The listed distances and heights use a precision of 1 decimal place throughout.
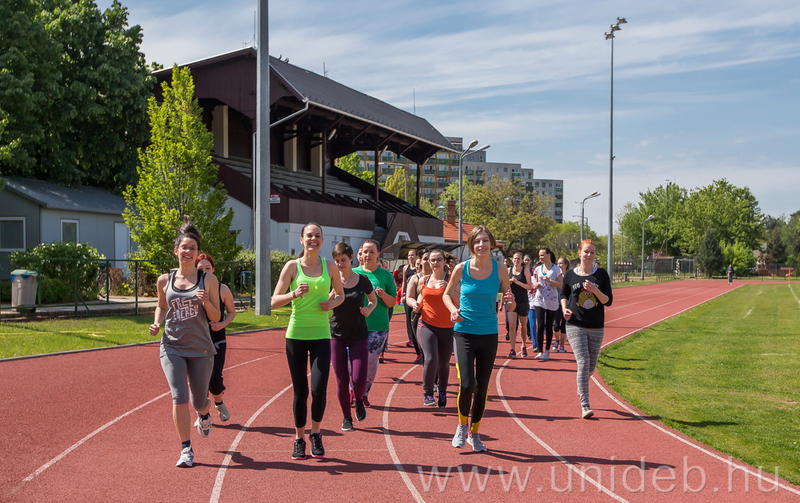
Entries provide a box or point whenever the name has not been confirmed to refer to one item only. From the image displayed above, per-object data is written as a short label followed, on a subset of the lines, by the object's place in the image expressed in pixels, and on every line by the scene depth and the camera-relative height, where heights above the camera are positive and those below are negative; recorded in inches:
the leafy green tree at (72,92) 1033.5 +259.6
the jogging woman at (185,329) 229.5 -25.8
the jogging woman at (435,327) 315.6 -34.5
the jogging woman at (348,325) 273.3 -28.7
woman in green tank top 236.5 -24.2
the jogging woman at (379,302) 313.4 -21.7
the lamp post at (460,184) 1486.2 +151.7
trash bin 675.4 -33.9
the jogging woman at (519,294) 478.0 -30.1
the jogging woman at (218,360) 287.9 -45.0
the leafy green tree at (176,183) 956.0 +97.7
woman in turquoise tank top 253.6 -25.9
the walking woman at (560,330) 549.3 -62.6
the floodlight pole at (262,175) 802.2 +91.1
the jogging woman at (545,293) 496.1 -29.1
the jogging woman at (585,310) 313.0 -26.2
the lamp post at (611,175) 1712.6 +196.3
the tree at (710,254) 3540.8 -5.6
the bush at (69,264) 756.0 -12.6
